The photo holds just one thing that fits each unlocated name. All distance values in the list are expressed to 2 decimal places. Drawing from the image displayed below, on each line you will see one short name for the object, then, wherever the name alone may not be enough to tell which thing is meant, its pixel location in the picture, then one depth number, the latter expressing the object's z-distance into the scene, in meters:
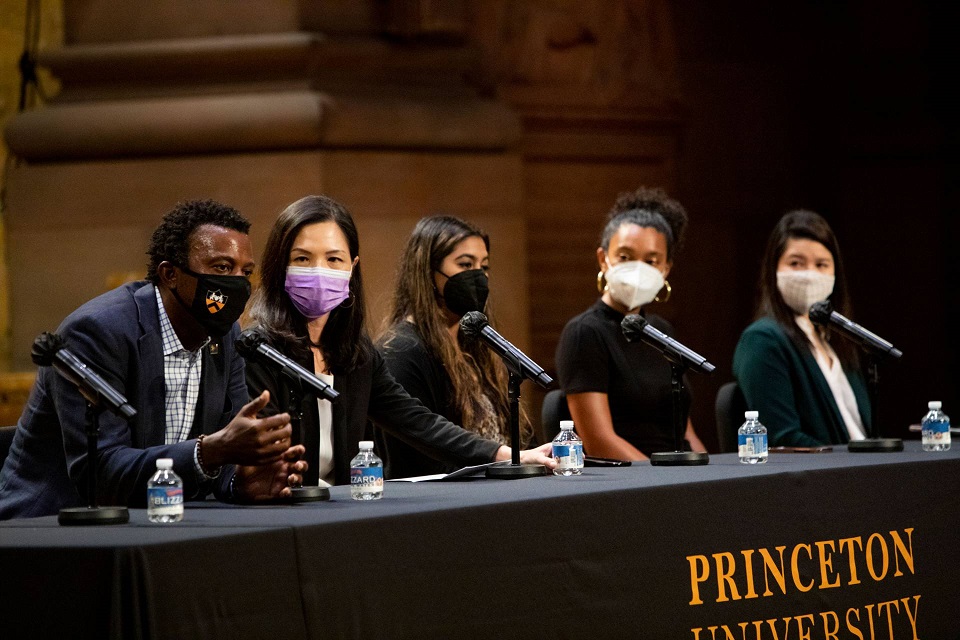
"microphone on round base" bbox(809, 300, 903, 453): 8.52
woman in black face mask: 8.84
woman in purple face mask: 7.69
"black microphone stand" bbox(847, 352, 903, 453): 8.50
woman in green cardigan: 9.84
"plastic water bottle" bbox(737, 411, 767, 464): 7.82
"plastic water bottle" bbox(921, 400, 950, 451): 8.49
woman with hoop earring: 9.60
